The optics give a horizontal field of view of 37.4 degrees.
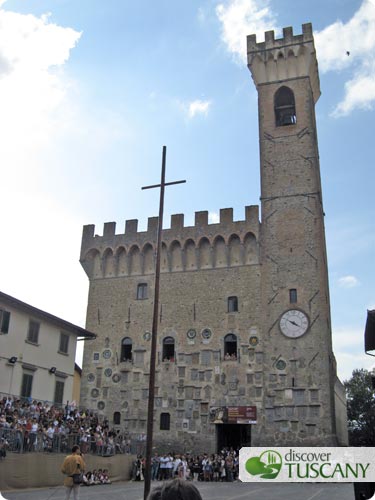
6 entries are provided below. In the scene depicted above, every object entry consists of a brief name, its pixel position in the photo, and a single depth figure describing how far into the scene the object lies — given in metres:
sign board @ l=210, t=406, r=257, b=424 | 30.55
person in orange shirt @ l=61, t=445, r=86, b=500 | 12.91
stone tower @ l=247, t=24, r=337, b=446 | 29.95
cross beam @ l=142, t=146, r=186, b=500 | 13.86
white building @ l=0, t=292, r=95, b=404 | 25.34
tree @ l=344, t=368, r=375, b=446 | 54.06
